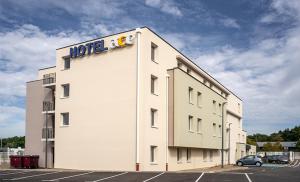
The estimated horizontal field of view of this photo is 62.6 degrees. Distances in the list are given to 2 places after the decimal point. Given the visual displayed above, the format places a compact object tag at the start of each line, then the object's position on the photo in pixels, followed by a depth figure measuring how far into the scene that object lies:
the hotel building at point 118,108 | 18.84
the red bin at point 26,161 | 21.49
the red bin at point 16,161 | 21.55
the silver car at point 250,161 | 32.43
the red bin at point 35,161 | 21.77
